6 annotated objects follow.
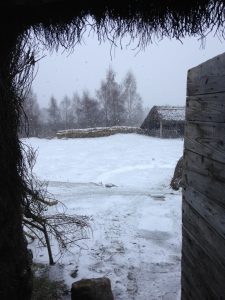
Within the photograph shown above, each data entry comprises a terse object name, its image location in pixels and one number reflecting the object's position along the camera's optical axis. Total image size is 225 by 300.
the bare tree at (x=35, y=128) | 32.92
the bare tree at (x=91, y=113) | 38.59
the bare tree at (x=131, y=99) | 46.81
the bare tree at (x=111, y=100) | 38.06
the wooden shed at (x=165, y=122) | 25.23
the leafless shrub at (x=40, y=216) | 3.90
